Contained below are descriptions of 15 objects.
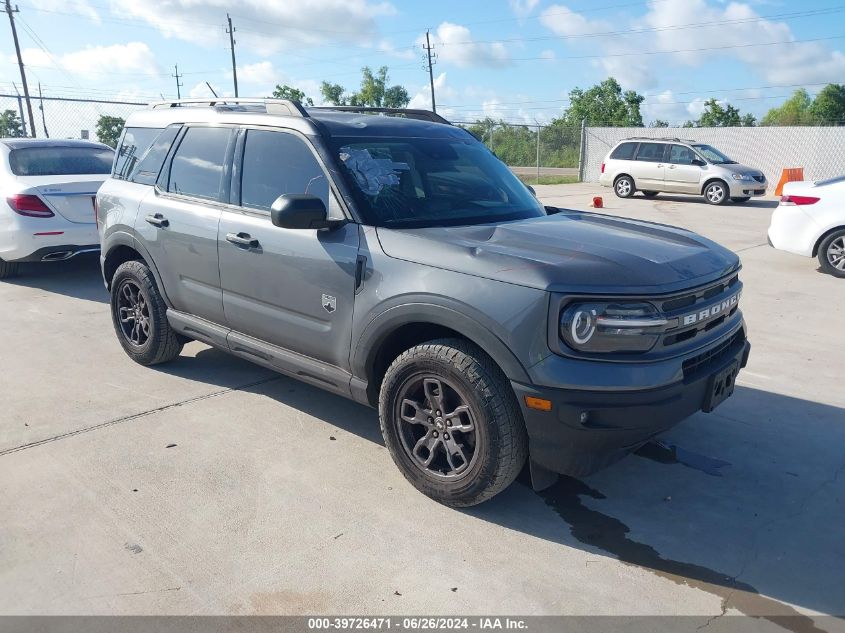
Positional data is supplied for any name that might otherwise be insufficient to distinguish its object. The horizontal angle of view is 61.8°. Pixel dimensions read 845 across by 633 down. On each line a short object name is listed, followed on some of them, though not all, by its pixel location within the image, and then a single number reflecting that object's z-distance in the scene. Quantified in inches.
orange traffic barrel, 857.2
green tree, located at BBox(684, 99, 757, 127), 1850.4
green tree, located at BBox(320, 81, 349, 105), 2836.4
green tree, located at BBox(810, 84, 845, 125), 2677.2
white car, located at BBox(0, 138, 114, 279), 307.3
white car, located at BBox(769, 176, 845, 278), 343.9
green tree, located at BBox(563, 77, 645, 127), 1905.8
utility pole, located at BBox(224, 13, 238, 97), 1825.8
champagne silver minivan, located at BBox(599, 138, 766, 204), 718.5
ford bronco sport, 119.6
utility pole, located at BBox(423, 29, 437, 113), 1935.3
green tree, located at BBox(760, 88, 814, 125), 3018.7
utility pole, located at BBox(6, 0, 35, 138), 1191.8
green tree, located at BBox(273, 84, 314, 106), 1867.4
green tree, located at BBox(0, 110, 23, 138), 646.6
